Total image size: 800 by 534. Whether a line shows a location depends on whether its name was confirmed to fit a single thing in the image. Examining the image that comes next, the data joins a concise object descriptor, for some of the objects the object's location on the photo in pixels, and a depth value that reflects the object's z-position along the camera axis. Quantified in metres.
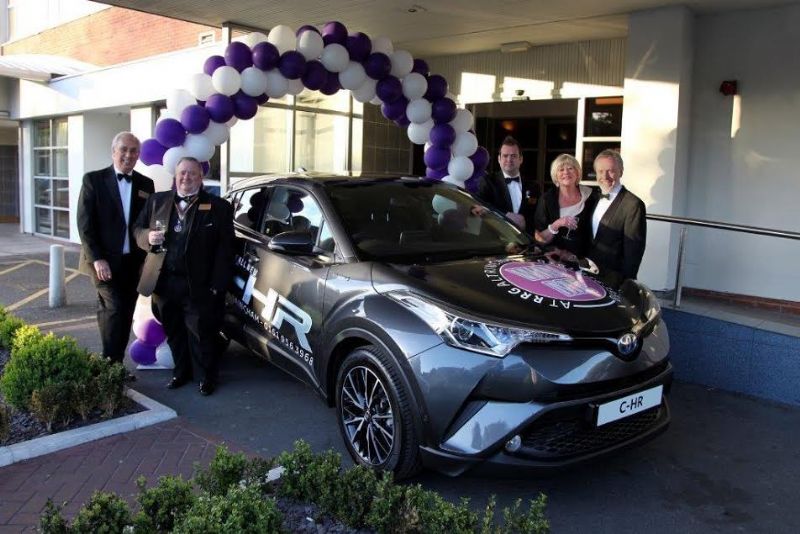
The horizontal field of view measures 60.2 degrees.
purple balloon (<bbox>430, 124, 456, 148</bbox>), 7.07
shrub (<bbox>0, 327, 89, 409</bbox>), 4.52
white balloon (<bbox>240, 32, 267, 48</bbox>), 6.23
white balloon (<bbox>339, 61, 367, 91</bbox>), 6.66
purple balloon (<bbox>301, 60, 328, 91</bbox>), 6.47
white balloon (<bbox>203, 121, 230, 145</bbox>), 6.05
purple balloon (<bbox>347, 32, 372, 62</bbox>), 6.62
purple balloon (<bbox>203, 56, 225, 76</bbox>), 6.17
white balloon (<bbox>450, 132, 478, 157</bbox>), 7.15
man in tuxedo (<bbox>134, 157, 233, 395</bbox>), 5.10
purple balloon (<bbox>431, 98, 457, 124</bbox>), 7.12
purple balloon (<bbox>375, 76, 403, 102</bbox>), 6.91
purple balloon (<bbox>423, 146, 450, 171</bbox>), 7.15
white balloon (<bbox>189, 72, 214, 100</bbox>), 5.98
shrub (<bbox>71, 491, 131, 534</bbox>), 2.76
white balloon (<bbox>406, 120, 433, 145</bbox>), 7.19
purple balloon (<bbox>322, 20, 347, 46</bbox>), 6.54
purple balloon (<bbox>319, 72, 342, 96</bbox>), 6.68
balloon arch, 5.98
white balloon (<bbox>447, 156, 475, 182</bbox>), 7.07
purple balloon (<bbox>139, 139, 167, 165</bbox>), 5.89
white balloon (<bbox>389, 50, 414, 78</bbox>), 6.93
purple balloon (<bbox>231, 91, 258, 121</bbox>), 6.16
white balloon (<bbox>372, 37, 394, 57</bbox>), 6.87
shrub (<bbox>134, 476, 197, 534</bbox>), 2.87
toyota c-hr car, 3.32
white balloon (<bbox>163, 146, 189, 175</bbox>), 5.85
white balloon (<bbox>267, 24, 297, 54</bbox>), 6.29
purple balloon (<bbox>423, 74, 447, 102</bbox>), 7.12
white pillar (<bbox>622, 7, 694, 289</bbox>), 7.58
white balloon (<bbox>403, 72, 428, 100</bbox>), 6.94
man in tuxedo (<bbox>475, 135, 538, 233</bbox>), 5.96
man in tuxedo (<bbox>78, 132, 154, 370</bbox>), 5.29
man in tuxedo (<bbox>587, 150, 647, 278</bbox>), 5.11
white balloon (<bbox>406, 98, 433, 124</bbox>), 7.01
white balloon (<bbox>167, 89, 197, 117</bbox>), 5.97
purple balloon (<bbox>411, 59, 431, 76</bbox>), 7.12
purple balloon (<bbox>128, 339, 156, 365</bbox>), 5.89
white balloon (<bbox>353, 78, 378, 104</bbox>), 6.91
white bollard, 8.71
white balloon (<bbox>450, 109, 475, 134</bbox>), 7.23
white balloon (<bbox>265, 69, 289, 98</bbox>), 6.29
